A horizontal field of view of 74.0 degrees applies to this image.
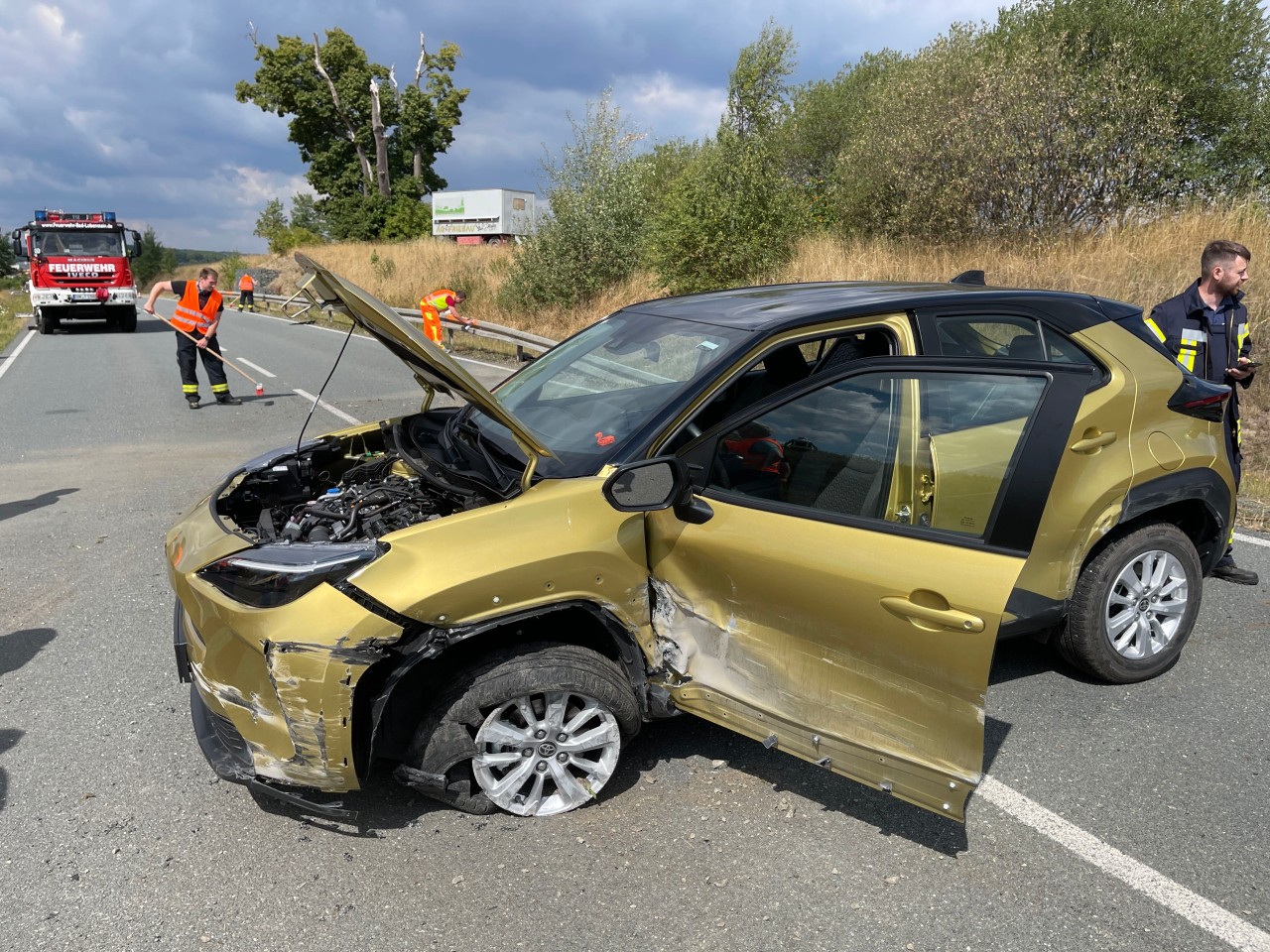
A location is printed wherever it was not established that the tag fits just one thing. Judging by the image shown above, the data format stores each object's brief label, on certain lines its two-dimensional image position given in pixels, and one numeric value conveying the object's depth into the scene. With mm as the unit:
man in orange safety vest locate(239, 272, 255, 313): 30166
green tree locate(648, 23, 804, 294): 15227
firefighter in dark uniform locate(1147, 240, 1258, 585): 4613
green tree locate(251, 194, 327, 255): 49531
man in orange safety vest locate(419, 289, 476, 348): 11750
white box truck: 42500
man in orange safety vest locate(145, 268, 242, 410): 10938
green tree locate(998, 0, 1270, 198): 15320
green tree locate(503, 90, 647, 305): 17828
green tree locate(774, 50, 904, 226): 30781
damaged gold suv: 2461
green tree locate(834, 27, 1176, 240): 13227
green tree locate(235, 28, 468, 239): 48000
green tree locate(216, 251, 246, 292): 45562
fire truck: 21906
